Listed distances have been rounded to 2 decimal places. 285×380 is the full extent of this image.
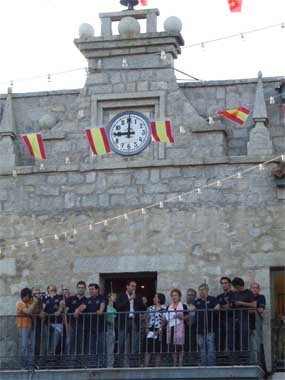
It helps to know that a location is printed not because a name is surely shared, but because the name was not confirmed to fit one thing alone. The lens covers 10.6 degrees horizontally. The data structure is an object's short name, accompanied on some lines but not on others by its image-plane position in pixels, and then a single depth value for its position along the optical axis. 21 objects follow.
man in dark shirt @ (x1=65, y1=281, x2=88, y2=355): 23.55
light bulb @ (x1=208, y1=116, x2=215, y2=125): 25.14
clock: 25.41
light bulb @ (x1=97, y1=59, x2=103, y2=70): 25.95
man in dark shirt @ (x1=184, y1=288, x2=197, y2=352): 23.14
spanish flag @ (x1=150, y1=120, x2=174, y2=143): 24.92
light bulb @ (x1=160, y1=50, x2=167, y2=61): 25.53
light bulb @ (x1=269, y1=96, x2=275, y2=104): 24.91
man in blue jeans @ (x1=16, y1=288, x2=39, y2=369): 23.67
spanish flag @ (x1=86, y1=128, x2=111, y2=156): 25.30
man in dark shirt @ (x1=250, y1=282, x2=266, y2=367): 22.97
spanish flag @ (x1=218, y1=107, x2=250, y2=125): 24.89
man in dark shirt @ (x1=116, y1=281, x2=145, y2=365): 23.39
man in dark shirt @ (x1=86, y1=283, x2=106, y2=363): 23.50
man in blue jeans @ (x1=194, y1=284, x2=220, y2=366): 22.94
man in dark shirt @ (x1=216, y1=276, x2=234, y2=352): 23.06
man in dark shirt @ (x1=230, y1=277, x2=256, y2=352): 22.94
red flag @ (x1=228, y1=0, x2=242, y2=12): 23.05
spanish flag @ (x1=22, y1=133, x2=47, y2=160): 25.59
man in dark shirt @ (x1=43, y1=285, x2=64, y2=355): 23.67
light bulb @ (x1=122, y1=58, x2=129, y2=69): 25.80
